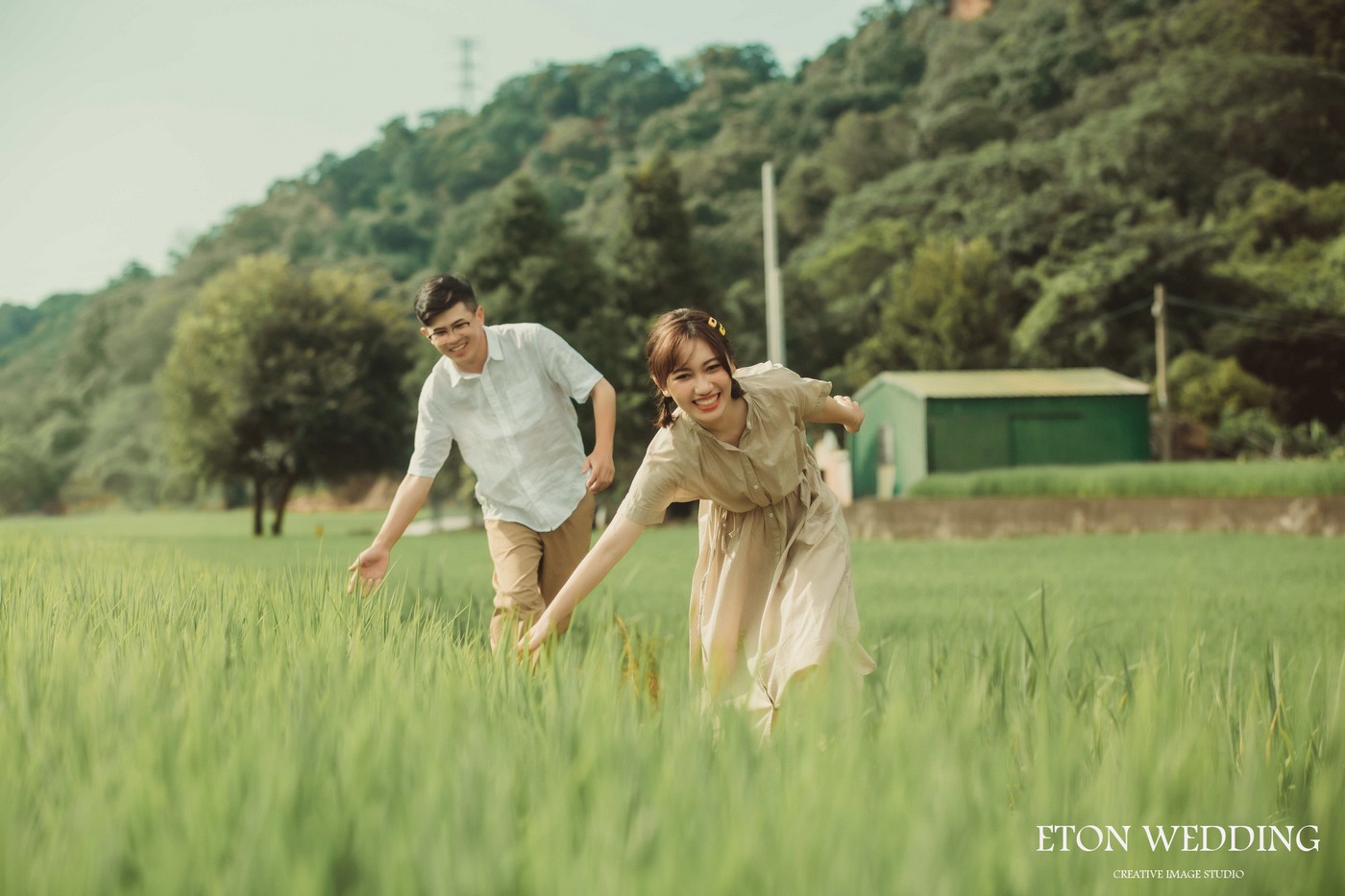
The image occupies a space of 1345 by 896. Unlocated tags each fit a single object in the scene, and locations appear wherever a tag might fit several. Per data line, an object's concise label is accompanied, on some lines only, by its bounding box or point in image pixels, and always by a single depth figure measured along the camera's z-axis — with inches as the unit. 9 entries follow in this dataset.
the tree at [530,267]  1249.4
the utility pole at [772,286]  976.3
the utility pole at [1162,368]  1147.3
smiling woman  140.6
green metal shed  1045.2
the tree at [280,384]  1366.9
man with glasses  203.3
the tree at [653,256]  1354.6
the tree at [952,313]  1477.6
